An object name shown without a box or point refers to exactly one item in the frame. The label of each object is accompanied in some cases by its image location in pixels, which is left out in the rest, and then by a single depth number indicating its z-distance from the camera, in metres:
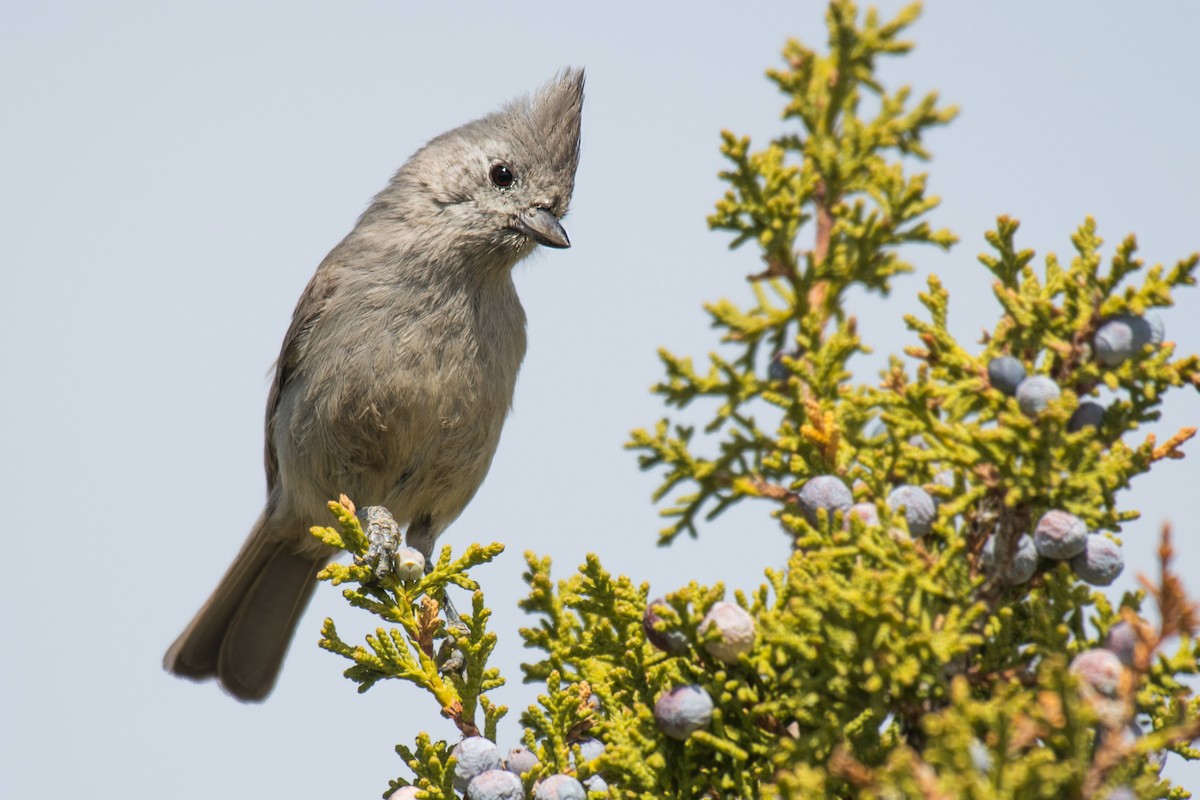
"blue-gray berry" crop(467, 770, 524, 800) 4.43
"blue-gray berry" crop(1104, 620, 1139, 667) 3.46
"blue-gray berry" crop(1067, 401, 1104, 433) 3.95
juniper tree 3.37
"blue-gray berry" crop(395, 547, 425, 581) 5.43
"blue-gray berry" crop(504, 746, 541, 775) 4.59
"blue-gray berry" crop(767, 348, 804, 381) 4.48
